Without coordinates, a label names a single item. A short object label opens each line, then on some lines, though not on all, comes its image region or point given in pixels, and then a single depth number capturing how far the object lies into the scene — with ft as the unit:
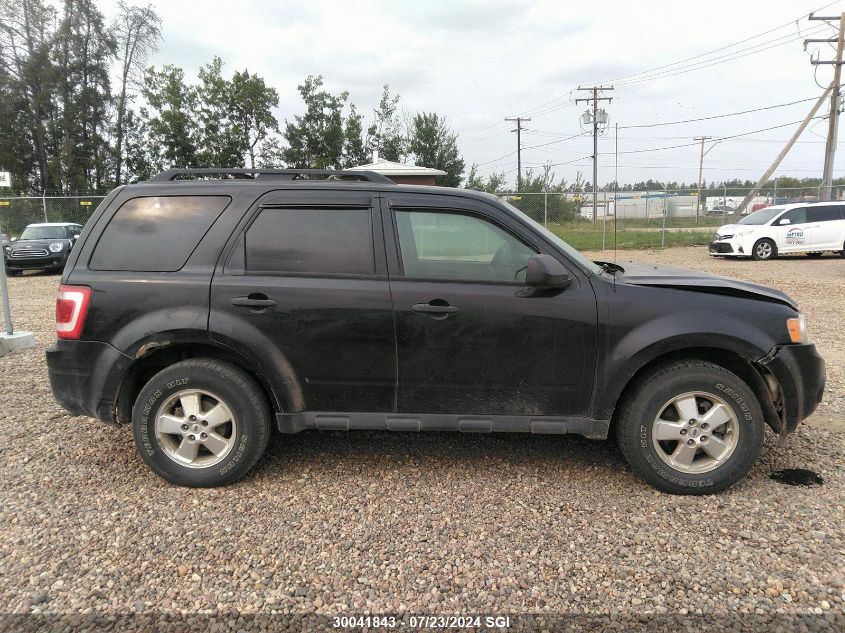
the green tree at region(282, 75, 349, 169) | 122.52
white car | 53.31
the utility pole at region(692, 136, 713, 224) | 173.22
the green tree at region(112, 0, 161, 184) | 115.34
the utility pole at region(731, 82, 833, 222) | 79.05
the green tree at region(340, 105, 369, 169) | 123.85
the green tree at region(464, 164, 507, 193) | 112.57
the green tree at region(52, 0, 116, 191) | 110.63
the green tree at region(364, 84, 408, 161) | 127.54
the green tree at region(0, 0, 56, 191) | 106.73
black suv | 10.64
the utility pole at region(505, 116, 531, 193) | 175.76
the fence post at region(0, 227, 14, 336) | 21.96
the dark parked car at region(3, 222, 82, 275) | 51.55
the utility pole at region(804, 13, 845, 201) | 77.20
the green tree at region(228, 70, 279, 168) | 120.88
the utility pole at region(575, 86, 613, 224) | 106.83
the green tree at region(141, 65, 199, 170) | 116.88
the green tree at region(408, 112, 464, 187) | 125.18
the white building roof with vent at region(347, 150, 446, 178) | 66.54
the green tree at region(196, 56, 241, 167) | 119.44
